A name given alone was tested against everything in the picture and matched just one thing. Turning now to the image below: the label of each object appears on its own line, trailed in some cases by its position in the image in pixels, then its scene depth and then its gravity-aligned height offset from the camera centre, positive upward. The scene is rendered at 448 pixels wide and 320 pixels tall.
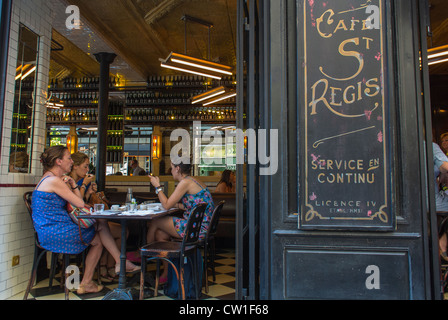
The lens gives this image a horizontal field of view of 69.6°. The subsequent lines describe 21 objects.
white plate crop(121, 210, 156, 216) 3.00 -0.32
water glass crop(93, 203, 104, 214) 3.15 -0.28
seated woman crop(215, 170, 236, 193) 5.83 -0.05
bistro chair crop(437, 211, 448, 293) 3.01 -0.45
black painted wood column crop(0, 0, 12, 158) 2.89 +1.29
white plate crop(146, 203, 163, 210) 3.47 -0.29
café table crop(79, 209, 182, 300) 2.85 -0.49
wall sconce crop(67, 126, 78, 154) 10.23 +1.27
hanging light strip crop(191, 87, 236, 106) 7.12 +1.93
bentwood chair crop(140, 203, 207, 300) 2.86 -0.63
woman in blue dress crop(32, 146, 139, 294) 3.07 -0.37
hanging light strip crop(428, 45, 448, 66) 5.04 +2.03
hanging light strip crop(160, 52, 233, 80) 5.63 +2.07
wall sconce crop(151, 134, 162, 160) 9.71 +1.00
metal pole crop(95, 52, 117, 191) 6.41 +1.33
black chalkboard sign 2.06 +0.41
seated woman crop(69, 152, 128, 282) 3.82 -0.14
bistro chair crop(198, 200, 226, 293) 3.39 -0.61
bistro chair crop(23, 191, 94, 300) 3.09 -0.81
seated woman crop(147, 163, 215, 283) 3.43 -0.25
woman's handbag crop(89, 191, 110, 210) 3.97 -0.25
